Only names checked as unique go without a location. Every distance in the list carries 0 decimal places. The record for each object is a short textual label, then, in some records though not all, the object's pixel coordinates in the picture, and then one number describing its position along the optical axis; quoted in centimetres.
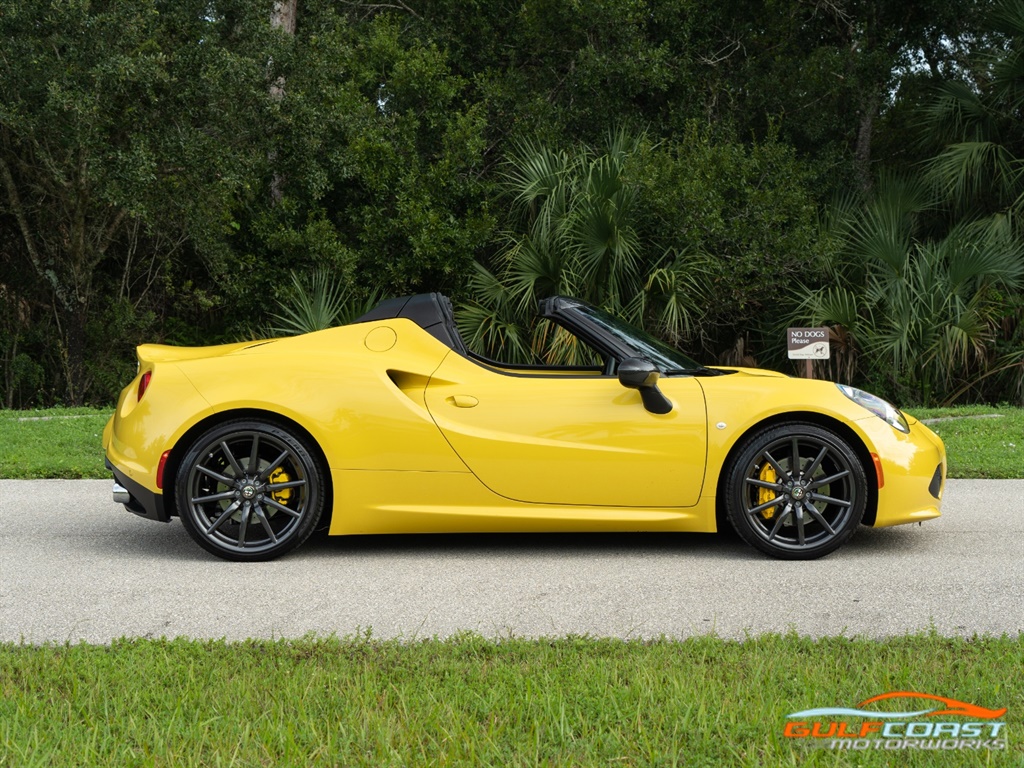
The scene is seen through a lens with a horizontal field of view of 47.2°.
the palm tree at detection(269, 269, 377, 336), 1589
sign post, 1055
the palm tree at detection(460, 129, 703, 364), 1512
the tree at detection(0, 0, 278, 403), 1475
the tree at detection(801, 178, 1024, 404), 1491
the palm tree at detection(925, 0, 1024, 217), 1659
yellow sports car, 573
